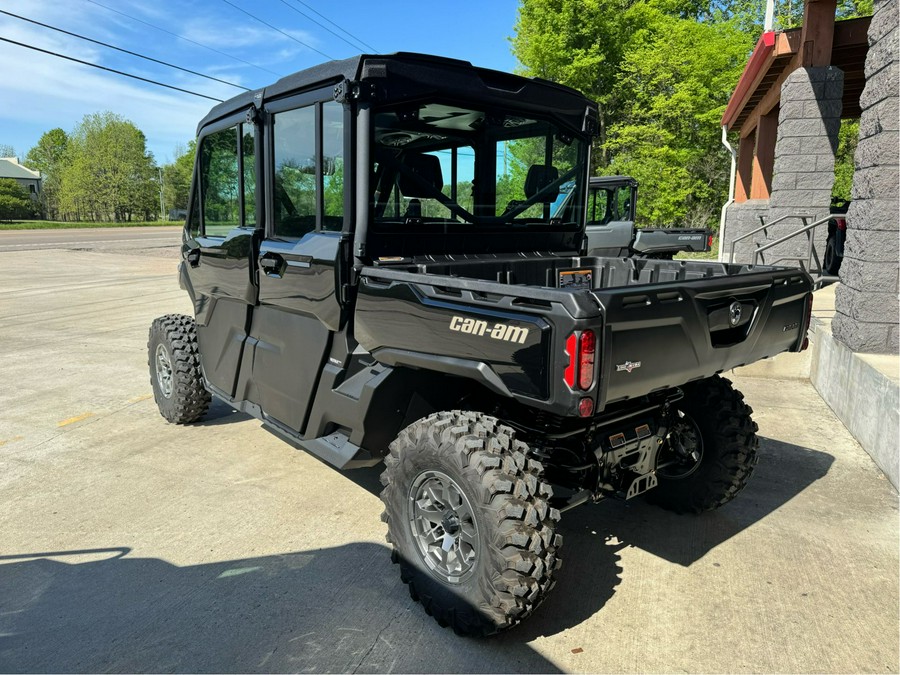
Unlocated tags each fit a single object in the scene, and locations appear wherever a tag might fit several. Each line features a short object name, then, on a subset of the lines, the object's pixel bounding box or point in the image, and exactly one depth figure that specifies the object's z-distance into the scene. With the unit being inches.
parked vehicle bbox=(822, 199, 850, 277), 486.0
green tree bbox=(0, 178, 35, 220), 2591.0
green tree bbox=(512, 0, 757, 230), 930.7
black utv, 101.6
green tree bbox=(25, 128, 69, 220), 3021.7
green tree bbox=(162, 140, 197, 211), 3115.2
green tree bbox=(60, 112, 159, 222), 2723.9
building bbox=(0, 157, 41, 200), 3619.6
